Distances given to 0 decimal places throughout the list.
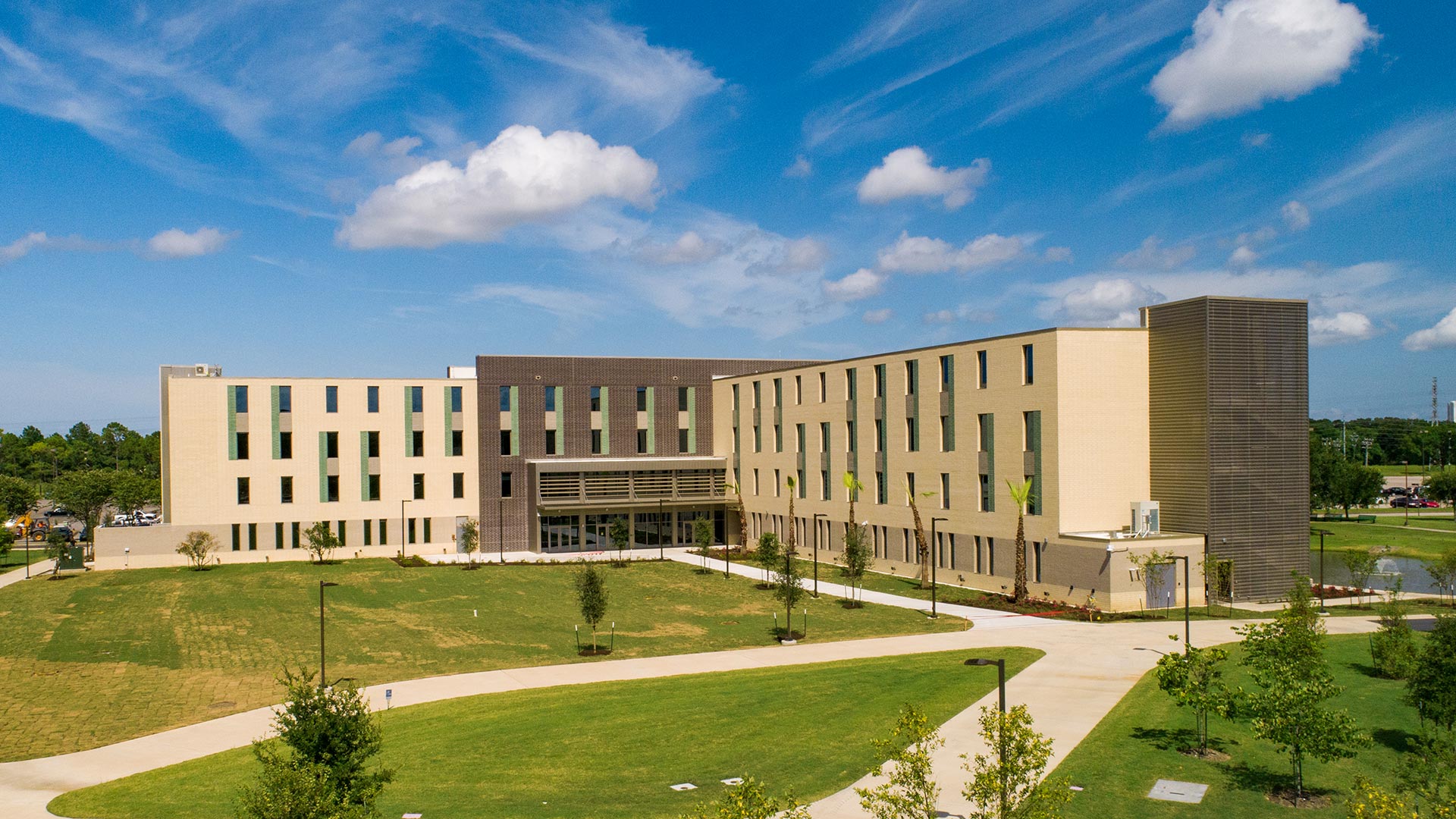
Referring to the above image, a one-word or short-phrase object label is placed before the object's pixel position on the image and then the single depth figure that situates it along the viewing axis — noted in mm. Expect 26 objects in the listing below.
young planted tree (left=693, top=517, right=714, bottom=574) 65750
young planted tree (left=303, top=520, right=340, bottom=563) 61562
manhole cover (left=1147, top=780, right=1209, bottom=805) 21391
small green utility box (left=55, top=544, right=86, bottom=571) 59403
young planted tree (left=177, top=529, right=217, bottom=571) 59344
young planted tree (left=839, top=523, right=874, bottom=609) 50375
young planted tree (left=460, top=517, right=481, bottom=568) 66062
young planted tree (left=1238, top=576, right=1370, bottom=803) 20969
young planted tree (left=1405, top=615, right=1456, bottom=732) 23422
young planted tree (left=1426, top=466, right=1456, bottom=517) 104562
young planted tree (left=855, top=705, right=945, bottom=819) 14867
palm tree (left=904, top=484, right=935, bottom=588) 54375
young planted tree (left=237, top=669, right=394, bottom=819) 16594
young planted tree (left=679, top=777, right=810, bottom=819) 12820
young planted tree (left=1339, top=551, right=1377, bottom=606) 47188
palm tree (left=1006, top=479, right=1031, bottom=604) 47000
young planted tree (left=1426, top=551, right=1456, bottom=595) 44438
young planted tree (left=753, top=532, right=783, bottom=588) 50812
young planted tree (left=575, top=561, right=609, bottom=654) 38844
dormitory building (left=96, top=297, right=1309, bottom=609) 46031
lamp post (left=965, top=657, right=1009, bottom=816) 16000
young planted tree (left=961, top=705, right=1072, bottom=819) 15016
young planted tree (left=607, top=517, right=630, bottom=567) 66062
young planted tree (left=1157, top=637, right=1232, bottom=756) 24234
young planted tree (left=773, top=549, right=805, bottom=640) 41997
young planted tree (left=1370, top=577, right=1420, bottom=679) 29891
